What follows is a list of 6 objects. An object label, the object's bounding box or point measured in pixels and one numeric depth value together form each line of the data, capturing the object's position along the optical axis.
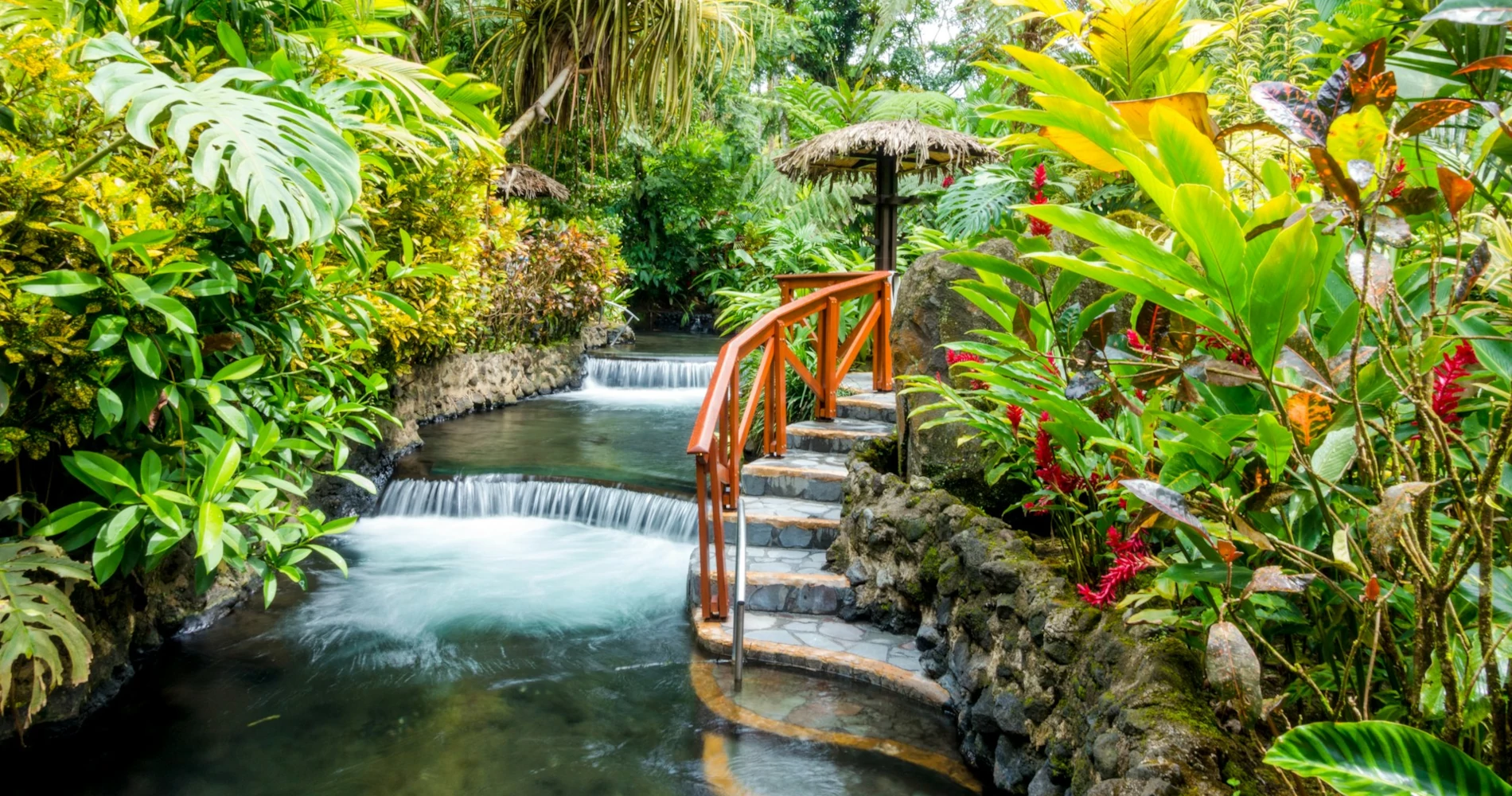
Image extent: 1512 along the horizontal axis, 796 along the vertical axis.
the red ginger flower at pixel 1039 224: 2.65
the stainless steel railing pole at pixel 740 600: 3.51
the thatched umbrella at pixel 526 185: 11.51
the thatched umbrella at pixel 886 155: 6.58
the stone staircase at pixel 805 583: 3.80
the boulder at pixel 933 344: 3.79
